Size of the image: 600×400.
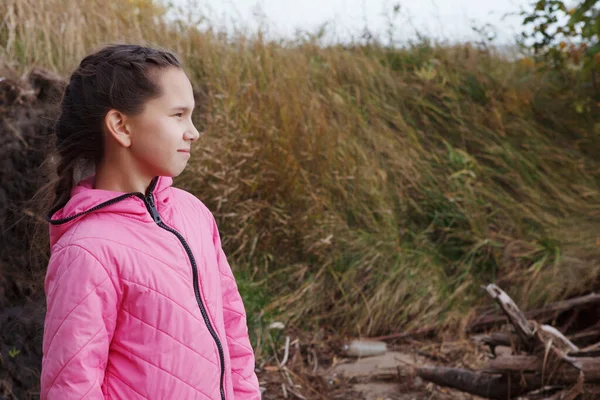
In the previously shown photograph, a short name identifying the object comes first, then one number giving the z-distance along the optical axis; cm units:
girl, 169
